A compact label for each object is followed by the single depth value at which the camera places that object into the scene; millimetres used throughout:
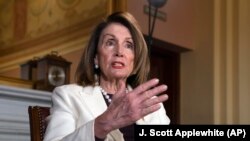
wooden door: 5137
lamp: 3459
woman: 1561
